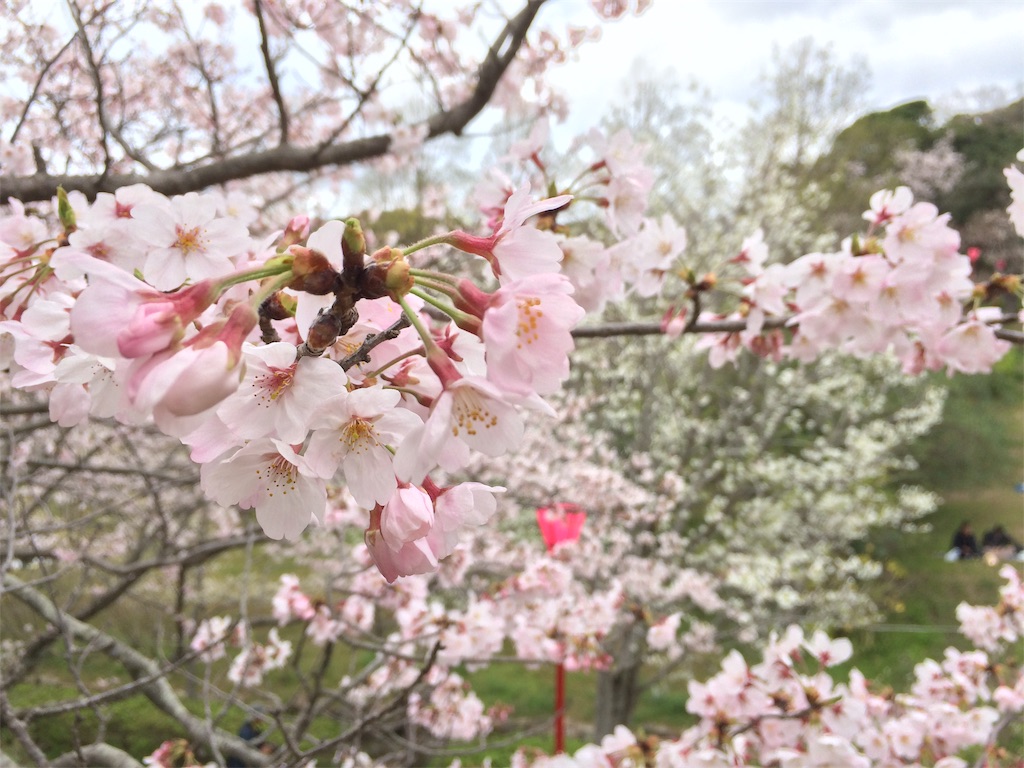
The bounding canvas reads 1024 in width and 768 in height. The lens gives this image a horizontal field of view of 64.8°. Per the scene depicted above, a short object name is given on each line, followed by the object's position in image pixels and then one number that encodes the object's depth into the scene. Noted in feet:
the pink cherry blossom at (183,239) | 0.81
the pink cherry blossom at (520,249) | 0.75
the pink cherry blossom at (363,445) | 0.74
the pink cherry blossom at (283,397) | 0.71
